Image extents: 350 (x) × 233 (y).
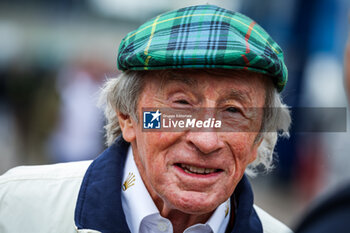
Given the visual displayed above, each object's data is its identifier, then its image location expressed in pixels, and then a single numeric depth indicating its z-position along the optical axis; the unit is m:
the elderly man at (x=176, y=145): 4.12
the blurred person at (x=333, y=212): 1.78
